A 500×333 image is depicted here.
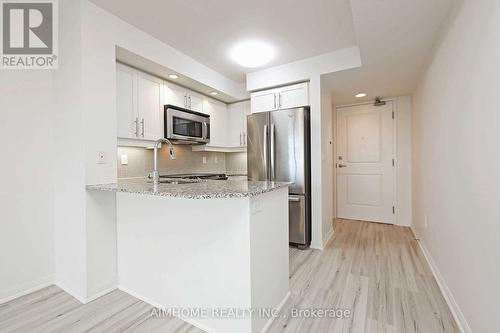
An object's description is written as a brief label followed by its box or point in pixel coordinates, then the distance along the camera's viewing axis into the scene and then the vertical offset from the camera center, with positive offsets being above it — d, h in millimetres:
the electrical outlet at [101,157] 1871 +91
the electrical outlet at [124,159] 2744 +107
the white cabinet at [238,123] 3859 +739
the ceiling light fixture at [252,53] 2574 +1352
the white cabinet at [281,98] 3034 +948
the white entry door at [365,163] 3977 +51
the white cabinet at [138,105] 2373 +697
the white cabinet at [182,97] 2918 +951
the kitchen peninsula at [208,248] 1362 -553
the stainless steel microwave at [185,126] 2832 +557
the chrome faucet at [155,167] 1966 +6
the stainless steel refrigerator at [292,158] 2898 +107
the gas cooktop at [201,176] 3310 -129
